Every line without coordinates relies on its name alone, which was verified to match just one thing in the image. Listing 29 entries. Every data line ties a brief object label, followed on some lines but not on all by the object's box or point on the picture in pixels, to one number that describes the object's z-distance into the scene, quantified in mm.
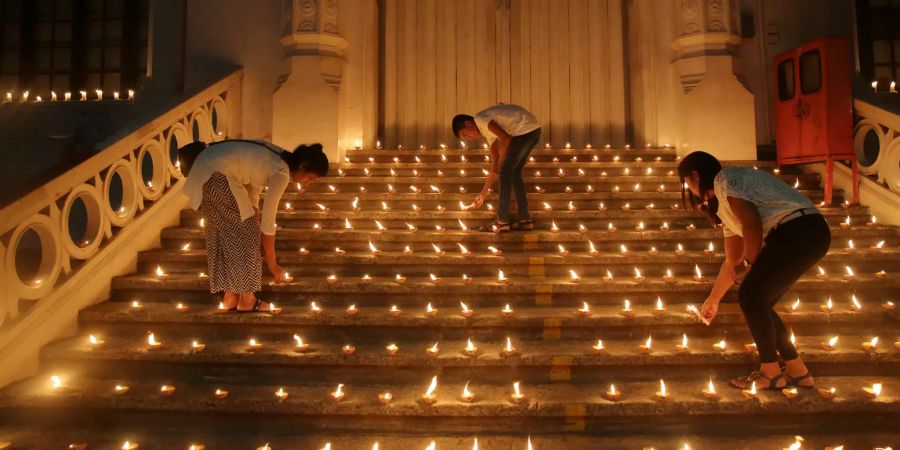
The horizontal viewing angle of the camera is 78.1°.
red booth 5660
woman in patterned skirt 3795
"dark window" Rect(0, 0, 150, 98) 8938
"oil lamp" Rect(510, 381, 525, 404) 3300
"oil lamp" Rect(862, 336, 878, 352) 3635
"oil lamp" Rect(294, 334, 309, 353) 3750
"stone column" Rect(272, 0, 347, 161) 7352
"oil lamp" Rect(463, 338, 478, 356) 3686
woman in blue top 3143
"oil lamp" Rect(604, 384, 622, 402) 3312
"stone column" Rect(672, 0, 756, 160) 7230
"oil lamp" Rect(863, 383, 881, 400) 3289
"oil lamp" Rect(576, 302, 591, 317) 4036
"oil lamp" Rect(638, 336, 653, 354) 3709
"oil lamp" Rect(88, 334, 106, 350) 3814
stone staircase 3238
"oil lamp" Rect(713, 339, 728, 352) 3723
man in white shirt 5320
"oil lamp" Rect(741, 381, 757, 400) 3267
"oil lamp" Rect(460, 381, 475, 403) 3307
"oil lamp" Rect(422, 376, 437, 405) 3281
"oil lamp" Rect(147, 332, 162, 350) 3773
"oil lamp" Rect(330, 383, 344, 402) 3309
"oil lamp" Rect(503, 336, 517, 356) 3645
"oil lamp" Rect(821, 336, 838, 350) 3699
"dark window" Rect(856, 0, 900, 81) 8484
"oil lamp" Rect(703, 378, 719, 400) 3307
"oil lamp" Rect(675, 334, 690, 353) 3679
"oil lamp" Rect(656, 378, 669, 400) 3295
